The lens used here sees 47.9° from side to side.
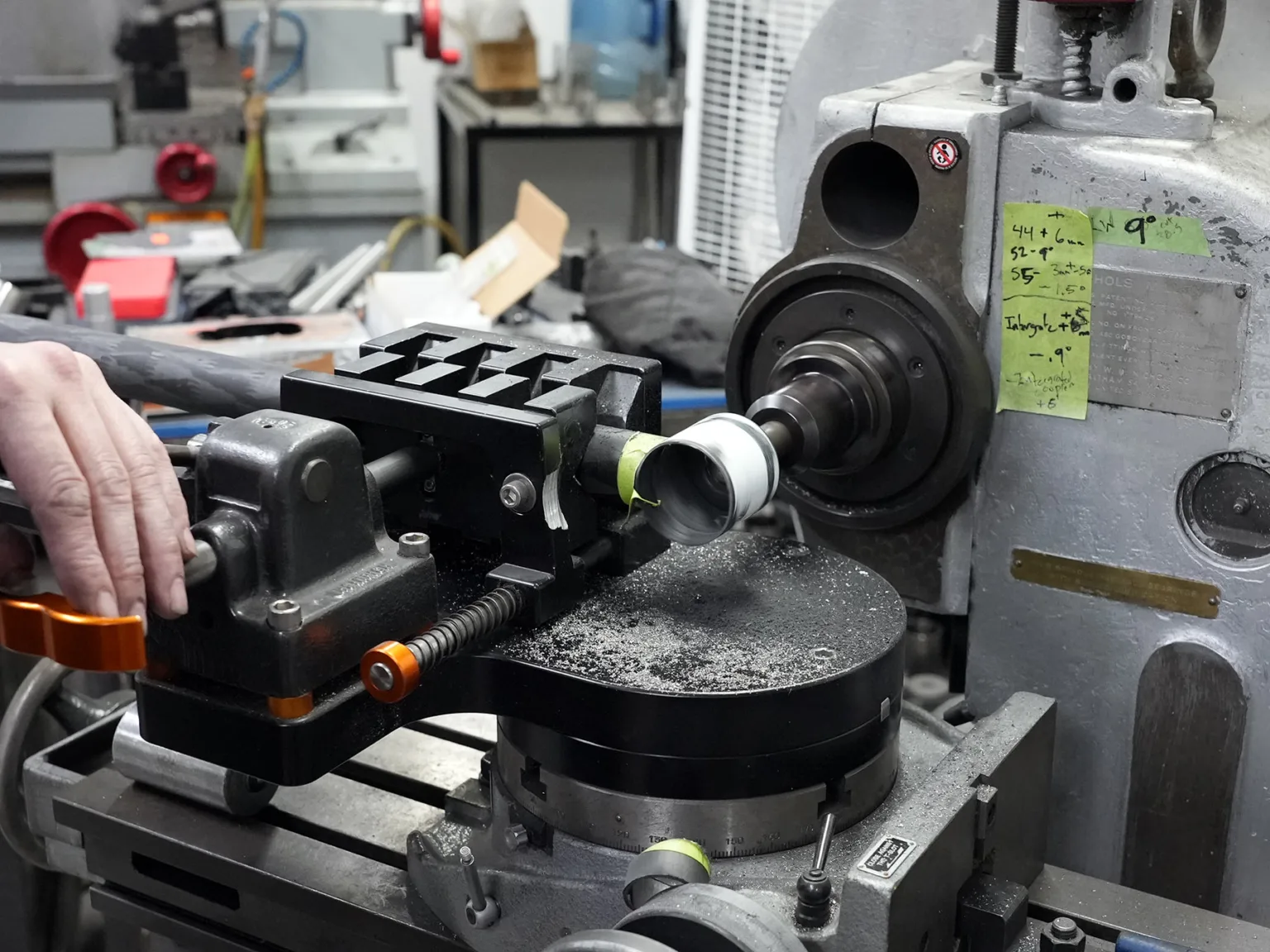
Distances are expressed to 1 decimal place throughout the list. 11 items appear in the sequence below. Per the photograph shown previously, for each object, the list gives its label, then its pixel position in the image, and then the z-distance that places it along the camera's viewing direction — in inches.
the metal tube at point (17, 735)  45.2
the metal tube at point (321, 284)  92.0
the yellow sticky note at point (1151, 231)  40.9
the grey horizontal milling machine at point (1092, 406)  42.0
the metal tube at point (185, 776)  39.5
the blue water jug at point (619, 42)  133.5
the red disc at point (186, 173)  103.0
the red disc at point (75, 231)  99.7
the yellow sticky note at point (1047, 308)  43.3
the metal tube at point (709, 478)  36.1
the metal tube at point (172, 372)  46.6
